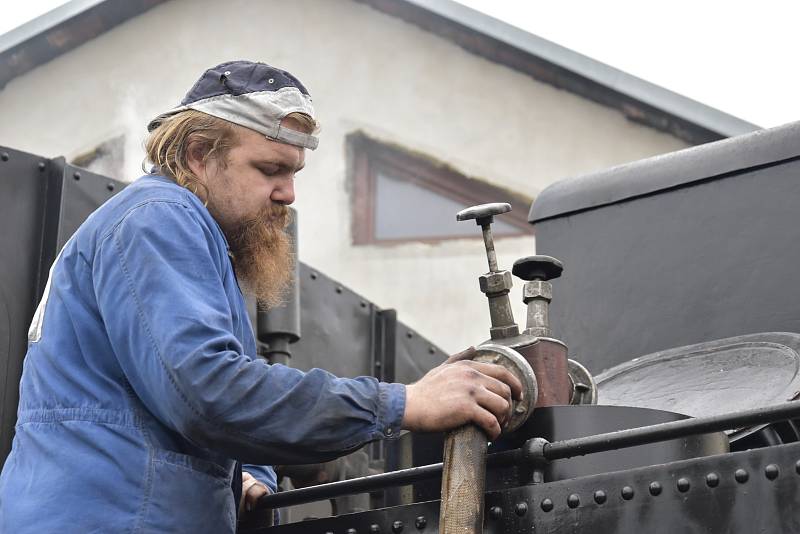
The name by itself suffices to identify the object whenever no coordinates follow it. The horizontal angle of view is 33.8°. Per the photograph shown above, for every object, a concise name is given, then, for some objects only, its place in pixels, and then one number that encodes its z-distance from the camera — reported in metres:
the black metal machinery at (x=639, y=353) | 2.16
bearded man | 2.14
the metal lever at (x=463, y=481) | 2.17
